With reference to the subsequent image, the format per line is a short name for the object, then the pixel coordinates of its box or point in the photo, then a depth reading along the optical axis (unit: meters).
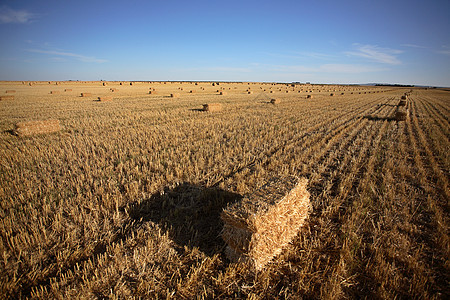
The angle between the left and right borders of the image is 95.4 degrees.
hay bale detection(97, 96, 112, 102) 23.78
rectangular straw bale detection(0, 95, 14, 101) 22.98
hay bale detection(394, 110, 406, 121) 14.21
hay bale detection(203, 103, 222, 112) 16.70
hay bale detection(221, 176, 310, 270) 2.83
